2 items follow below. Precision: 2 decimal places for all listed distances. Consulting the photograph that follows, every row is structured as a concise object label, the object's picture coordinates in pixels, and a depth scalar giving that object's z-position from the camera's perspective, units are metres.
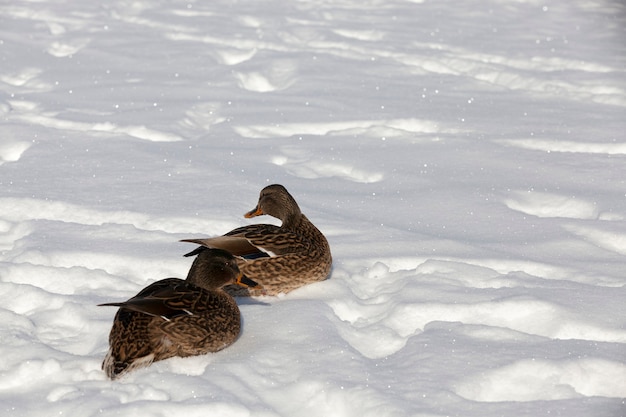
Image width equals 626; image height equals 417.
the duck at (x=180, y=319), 6.57
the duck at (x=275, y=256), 8.31
